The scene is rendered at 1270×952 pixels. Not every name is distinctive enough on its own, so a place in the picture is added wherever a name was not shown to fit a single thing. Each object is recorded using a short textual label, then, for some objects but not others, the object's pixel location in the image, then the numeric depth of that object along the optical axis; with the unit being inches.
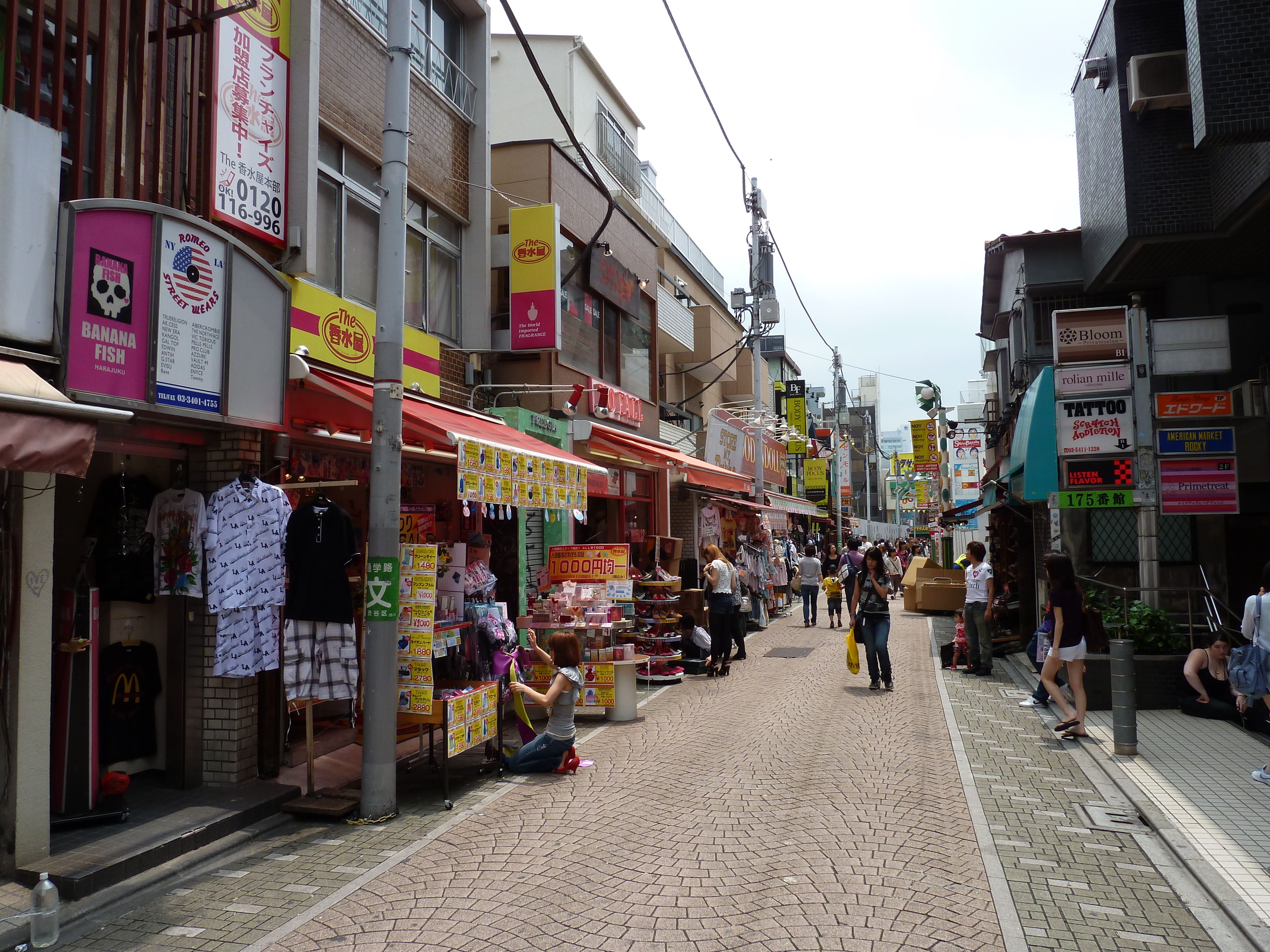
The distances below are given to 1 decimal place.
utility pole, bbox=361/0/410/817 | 258.5
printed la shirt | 263.3
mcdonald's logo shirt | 262.2
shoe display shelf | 507.8
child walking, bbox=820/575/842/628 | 780.6
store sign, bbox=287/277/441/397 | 324.2
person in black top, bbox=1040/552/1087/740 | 346.3
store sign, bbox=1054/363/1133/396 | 398.3
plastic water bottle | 172.9
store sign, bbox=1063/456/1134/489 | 400.5
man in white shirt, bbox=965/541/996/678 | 516.4
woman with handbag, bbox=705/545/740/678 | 518.0
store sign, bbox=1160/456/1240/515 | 399.5
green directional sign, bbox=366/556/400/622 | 260.1
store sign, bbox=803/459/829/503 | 1626.5
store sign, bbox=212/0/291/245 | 295.7
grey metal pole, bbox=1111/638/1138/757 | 312.8
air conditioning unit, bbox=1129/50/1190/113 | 419.8
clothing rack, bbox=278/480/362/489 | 277.0
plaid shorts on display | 263.9
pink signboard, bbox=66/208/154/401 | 222.7
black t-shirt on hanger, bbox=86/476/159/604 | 262.5
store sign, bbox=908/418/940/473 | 1339.8
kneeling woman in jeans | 305.7
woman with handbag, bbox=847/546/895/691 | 452.8
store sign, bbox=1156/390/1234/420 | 403.2
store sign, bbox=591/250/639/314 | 634.2
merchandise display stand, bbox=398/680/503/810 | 272.8
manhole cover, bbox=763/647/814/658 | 610.2
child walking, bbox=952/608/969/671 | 537.0
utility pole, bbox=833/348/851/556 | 1643.7
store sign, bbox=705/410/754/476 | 828.6
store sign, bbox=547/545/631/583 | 429.7
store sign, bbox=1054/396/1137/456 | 395.9
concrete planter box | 396.5
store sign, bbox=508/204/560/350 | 499.2
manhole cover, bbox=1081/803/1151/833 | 245.0
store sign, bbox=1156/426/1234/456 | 401.1
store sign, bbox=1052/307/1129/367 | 402.9
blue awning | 444.1
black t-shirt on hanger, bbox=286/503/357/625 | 265.0
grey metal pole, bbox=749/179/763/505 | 897.5
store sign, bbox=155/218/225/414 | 246.8
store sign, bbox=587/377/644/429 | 583.2
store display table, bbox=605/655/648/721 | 393.7
